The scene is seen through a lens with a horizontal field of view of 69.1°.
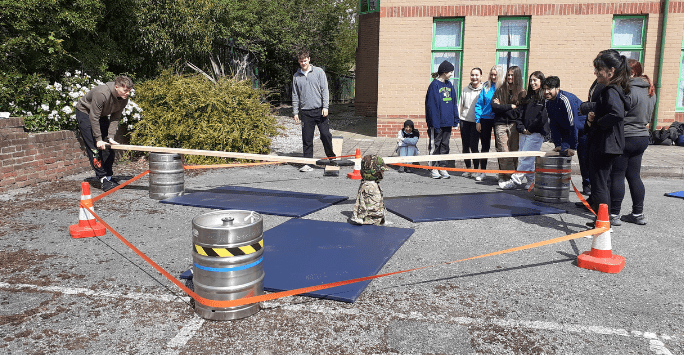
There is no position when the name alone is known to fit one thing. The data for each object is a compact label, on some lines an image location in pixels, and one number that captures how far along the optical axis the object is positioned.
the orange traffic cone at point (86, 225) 5.30
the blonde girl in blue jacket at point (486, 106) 8.36
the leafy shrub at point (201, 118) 10.36
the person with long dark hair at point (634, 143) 5.45
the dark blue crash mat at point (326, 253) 3.93
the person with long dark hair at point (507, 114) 7.97
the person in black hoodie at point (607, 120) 5.17
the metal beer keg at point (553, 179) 6.96
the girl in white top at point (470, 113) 8.84
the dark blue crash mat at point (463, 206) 6.22
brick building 13.65
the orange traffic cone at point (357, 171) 7.53
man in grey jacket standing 9.41
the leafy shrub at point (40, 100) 8.71
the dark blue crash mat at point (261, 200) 6.48
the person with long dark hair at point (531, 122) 7.57
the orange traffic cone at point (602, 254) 4.32
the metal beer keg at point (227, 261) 3.28
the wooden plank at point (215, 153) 6.71
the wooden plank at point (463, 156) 6.54
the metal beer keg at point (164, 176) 7.26
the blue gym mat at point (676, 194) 7.53
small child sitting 9.53
